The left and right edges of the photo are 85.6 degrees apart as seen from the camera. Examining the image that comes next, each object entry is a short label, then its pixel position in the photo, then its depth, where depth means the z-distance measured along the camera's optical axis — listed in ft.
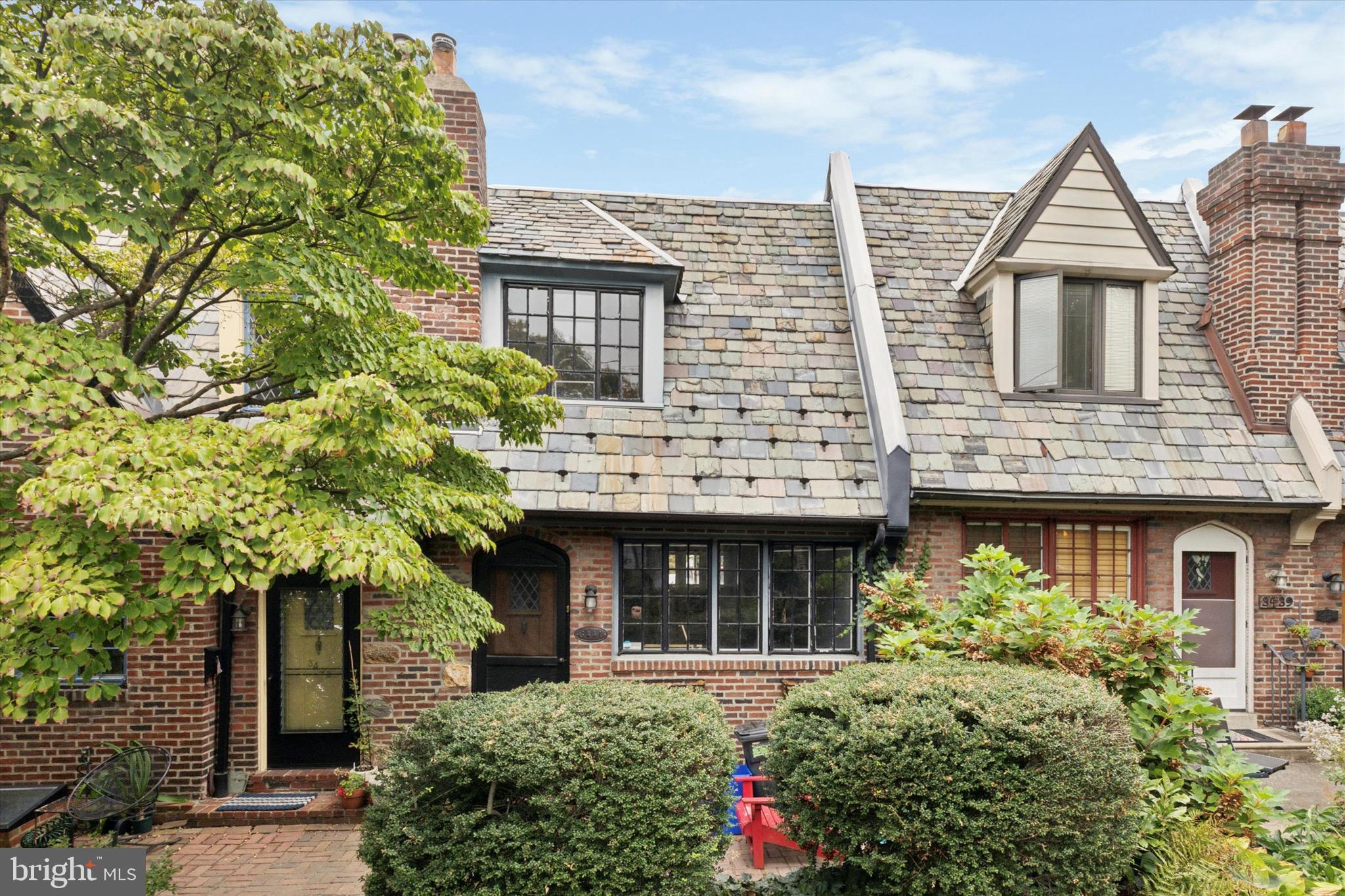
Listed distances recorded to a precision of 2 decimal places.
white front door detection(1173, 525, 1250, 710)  29.68
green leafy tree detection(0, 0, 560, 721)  11.37
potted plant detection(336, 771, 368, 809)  22.88
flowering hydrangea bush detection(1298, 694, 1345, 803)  16.57
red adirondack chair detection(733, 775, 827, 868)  19.60
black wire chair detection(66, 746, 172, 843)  20.27
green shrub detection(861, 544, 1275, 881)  15.66
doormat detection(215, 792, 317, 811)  23.11
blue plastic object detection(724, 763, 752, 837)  19.50
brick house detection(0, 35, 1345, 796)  26.32
